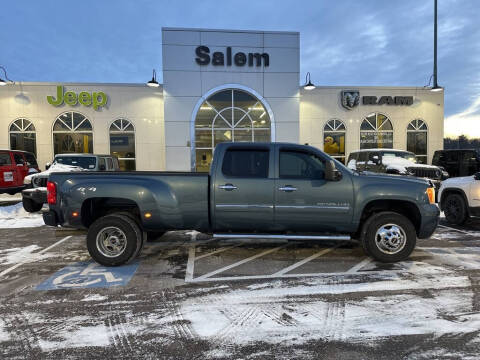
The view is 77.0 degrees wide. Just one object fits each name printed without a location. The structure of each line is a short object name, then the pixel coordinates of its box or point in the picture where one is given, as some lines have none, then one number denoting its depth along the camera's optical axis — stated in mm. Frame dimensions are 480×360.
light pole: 18153
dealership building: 16719
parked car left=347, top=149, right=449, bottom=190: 11359
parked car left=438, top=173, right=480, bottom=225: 7465
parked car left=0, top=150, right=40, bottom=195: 11141
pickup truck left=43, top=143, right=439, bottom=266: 4824
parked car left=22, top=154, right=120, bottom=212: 8766
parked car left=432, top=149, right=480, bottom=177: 14164
